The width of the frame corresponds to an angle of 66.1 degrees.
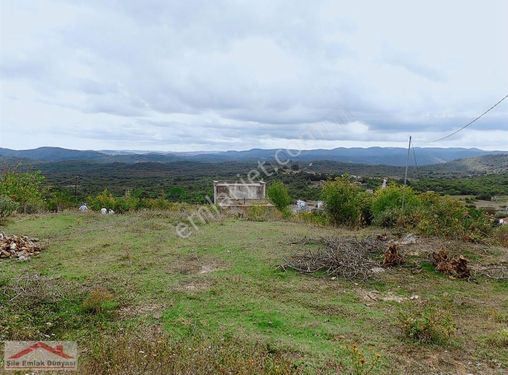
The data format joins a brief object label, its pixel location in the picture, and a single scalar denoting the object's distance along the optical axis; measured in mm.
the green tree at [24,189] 15188
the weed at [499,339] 4160
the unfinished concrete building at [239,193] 21172
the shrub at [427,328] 4176
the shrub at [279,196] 24828
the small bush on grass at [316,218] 13841
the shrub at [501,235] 9416
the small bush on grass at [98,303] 4867
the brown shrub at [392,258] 7104
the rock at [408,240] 8747
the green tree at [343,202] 13352
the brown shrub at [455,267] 6645
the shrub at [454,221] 9312
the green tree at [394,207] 11047
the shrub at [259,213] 13664
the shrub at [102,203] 19797
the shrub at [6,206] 11384
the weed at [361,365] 3211
